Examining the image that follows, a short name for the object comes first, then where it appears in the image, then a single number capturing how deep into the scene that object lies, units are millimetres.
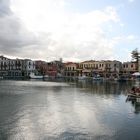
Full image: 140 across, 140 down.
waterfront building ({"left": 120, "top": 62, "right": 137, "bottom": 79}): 82389
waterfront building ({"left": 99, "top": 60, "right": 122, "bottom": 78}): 86231
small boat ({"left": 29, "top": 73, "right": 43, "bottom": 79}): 87145
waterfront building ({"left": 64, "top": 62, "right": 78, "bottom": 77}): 96598
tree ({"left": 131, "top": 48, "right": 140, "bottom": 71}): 74058
